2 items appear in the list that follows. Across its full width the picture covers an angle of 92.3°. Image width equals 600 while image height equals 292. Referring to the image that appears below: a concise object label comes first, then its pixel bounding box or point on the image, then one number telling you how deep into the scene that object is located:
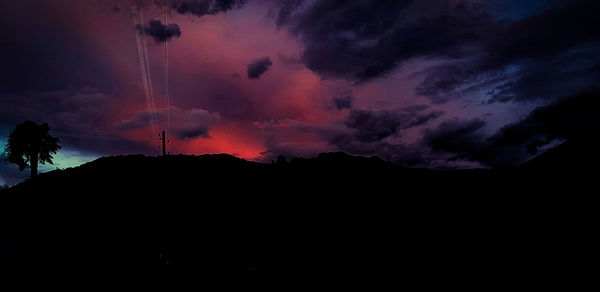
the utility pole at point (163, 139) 34.84
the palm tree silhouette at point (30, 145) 44.97
